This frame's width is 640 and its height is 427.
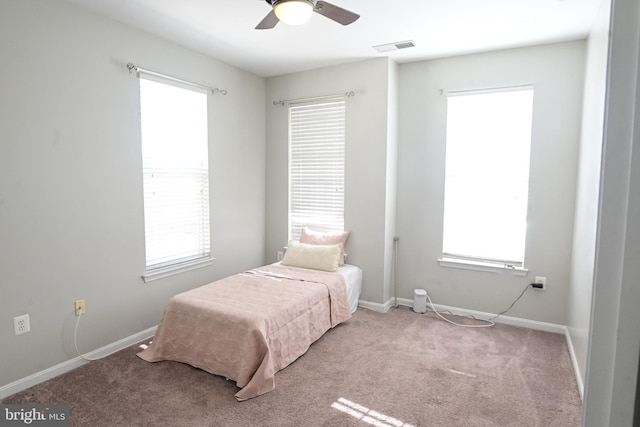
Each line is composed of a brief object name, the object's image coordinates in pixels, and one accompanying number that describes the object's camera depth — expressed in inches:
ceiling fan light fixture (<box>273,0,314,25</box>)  79.1
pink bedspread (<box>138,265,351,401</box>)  97.9
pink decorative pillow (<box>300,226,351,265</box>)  158.7
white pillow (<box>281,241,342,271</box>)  149.8
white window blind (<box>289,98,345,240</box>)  162.9
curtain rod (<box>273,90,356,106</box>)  156.1
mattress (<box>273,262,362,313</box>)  148.0
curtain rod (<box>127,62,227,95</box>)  118.4
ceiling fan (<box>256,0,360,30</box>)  79.4
